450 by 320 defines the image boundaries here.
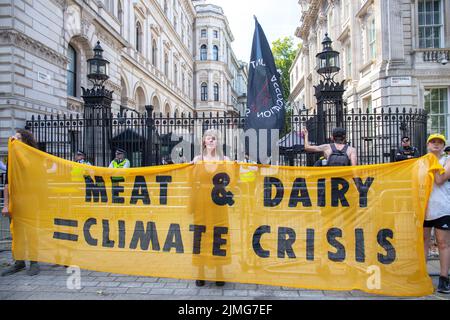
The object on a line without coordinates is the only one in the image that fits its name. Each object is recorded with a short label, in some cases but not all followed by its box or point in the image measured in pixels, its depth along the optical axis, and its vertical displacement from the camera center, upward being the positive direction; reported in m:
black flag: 7.58 +1.57
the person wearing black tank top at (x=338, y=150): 5.18 +0.23
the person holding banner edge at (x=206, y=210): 4.60 -0.55
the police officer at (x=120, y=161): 8.42 +0.17
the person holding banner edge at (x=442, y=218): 4.36 -0.64
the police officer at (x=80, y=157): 10.19 +0.32
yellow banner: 4.38 -0.72
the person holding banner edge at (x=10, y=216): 5.15 -0.63
